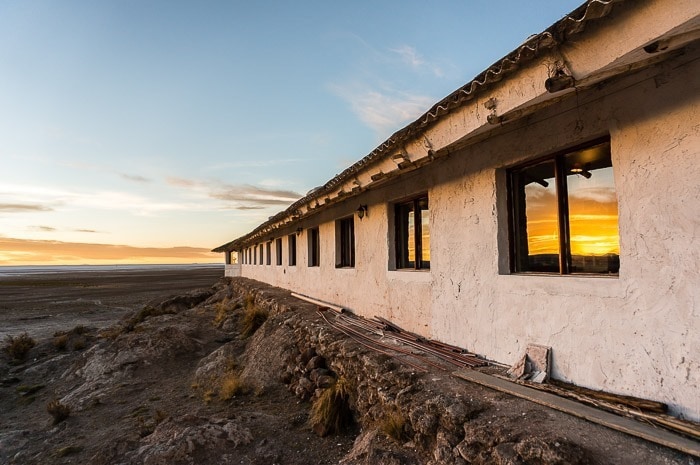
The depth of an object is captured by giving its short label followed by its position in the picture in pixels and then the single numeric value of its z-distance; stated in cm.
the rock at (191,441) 501
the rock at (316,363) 682
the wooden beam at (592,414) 254
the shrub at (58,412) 736
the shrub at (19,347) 1257
